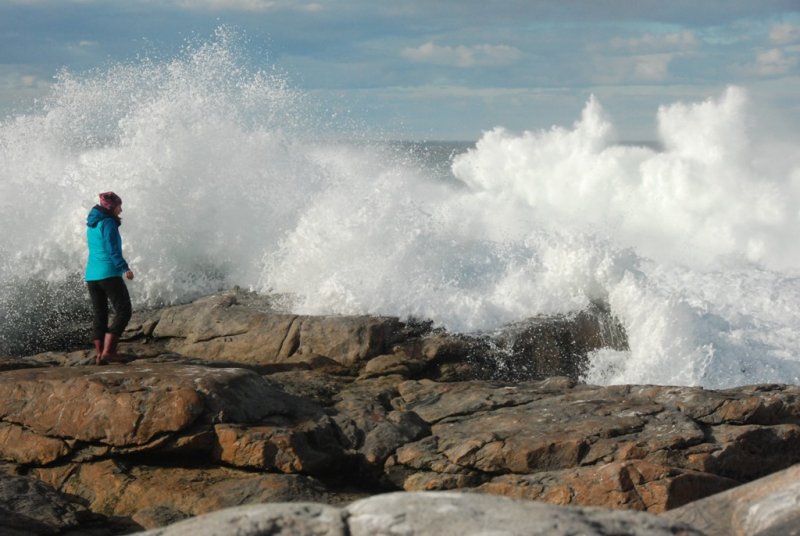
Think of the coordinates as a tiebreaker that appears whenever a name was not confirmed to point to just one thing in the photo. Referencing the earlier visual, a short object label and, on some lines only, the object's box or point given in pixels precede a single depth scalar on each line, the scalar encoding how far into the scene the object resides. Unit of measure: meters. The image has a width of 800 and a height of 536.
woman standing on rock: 15.63
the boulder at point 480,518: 4.98
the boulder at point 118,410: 11.45
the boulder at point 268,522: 5.11
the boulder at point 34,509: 9.56
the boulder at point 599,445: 11.14
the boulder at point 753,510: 5.81
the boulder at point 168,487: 10.72
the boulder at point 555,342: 18.08
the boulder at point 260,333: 17.28
